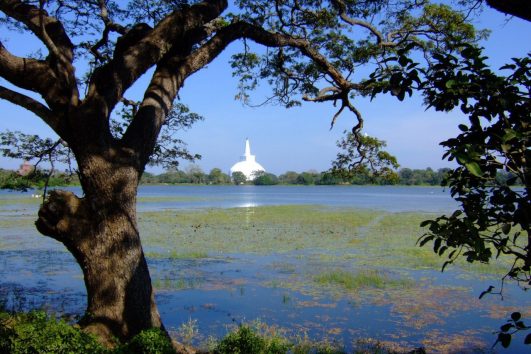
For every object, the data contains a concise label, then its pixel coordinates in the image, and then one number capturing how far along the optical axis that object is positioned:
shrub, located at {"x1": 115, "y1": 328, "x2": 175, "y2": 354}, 3.54
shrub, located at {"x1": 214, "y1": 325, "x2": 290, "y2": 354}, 3.85
